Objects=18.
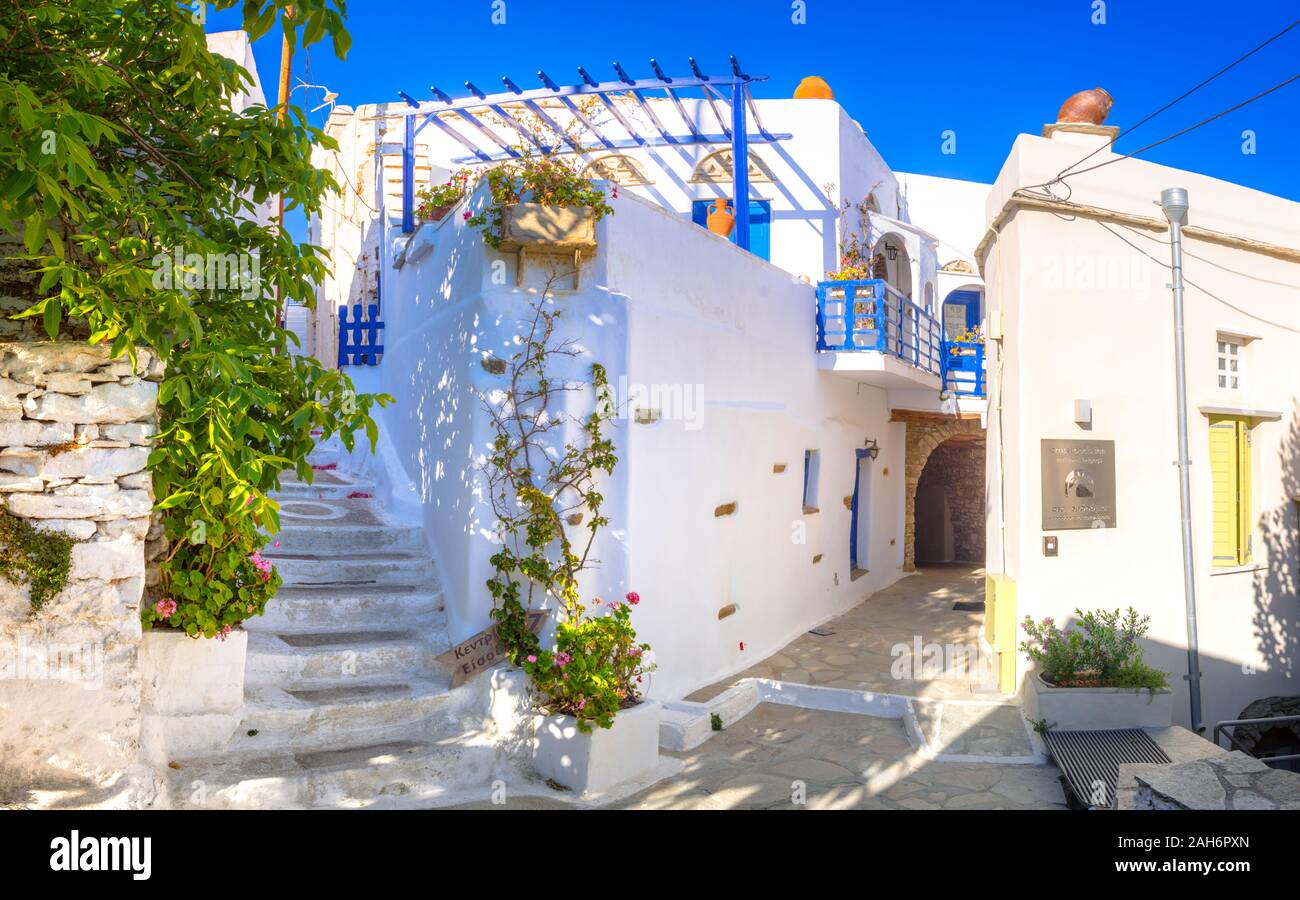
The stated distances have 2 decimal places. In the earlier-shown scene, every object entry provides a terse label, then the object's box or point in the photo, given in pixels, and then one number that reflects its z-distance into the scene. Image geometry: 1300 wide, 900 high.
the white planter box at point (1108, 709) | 6.97
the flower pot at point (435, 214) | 8.88
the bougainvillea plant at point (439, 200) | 8.64
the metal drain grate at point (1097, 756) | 5.79
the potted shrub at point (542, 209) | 6.72
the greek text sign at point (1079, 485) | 7.74
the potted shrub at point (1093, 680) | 6.98
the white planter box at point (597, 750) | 5.90
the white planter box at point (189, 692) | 5.15
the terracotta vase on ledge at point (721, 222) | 12.77
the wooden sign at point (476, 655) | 6.43
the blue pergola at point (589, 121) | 10.39
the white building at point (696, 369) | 7.10
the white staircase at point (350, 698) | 5.34
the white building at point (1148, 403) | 7.82
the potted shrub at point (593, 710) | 5.94
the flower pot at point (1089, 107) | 8.77
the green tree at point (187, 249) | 4.27
